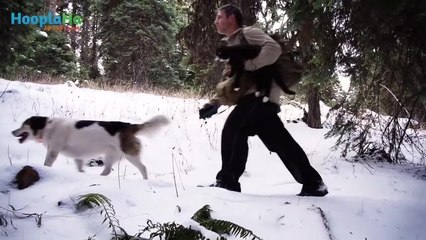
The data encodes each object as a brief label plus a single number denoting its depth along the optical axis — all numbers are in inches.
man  138.1
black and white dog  188.4
